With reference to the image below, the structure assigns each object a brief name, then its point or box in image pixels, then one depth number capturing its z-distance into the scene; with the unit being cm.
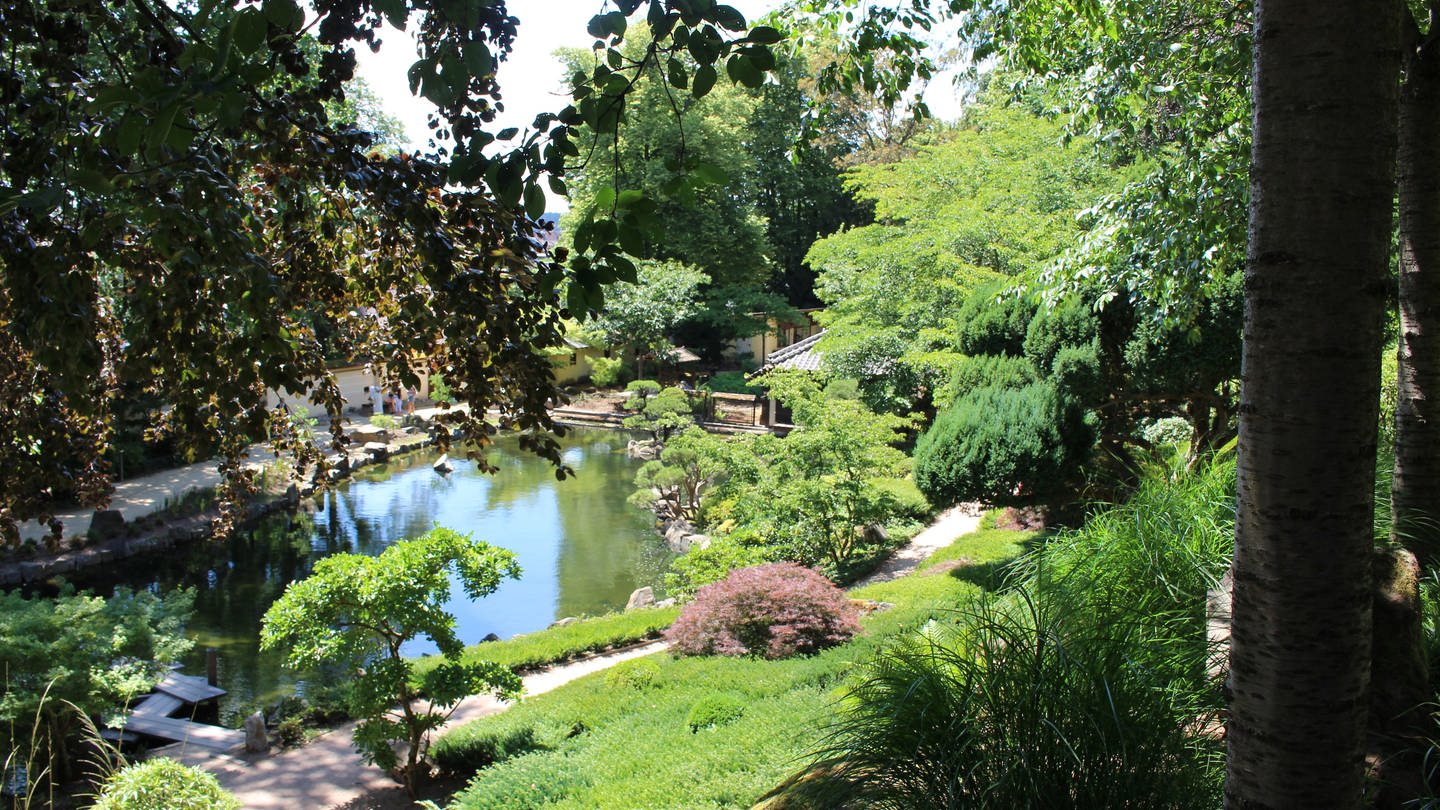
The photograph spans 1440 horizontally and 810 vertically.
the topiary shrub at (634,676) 821
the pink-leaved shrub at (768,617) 852
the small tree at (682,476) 1622
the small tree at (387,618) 742
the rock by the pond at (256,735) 881
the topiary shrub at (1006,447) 1034
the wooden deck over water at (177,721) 917
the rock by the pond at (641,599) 1337
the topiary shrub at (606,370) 3102
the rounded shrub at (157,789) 564
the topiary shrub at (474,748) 769
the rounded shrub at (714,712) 641
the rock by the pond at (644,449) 2359
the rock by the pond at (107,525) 1520
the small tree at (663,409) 2231
